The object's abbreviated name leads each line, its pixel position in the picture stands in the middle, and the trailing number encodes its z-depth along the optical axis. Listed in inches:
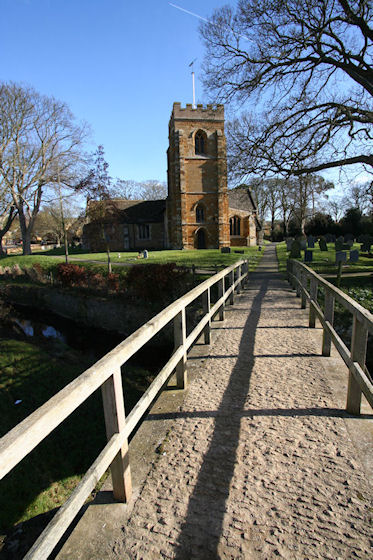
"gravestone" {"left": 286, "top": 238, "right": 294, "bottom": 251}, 1241.3
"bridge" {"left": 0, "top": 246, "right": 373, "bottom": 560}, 78.6
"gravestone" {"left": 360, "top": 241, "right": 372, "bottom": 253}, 903.7
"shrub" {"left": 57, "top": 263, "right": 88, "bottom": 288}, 753.6
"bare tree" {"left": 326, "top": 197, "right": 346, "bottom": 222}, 2403.5
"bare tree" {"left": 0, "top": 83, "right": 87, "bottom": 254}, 1183.6
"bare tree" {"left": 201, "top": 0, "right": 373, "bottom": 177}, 492.7
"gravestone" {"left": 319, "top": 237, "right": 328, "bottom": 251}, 992.9
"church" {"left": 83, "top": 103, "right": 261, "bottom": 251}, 1385.3
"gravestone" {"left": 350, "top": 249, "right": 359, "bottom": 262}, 560.7
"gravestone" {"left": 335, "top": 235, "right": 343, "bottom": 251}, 915.6
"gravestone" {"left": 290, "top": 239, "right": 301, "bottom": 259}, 862.8
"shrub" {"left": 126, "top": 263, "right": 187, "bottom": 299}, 586.6
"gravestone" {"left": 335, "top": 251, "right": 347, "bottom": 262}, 445.7
